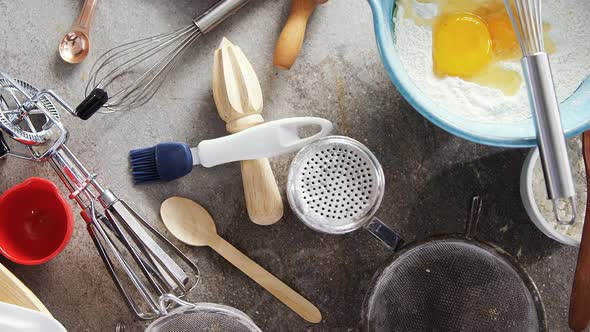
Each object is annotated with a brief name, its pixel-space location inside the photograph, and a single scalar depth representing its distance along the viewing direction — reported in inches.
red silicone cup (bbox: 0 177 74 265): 33.1
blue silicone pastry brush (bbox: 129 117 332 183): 31.3
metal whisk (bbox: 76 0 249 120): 35.0
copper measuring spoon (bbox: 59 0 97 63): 34.5
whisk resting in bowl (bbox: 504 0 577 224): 24.4
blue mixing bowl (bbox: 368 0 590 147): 27.9
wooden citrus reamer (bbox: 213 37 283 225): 32.3
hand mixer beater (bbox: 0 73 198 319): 32.4
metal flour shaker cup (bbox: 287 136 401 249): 33.3
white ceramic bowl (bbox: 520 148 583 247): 33.1
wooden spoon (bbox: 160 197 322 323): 34.1
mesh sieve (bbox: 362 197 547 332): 33.2
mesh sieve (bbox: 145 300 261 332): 32.8
